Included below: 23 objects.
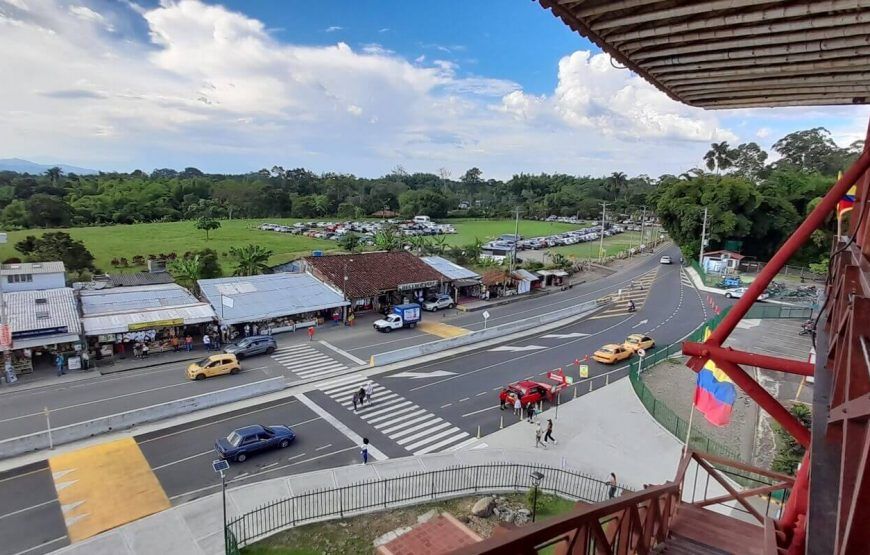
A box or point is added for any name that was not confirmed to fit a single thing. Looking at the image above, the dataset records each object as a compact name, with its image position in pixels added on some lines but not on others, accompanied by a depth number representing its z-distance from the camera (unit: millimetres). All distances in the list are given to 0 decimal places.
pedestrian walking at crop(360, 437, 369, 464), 17000
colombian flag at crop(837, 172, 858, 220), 9000
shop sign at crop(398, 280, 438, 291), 38806
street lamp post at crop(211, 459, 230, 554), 12059
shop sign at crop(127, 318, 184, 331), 26734
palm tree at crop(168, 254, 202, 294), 35531
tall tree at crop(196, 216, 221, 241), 63156
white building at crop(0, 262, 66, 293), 28531
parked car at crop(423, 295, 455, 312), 39281
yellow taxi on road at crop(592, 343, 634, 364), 28266
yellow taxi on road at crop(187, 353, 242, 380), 24094
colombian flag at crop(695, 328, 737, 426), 14078
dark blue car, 16984
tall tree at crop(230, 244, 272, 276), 40500
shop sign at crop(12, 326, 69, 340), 24219
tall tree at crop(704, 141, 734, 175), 87188
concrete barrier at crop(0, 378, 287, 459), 17094
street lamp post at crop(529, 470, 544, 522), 13884
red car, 21859
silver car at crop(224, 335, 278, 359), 27130
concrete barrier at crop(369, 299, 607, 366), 27420
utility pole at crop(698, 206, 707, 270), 55656
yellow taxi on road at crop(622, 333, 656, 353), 30016
